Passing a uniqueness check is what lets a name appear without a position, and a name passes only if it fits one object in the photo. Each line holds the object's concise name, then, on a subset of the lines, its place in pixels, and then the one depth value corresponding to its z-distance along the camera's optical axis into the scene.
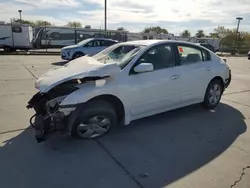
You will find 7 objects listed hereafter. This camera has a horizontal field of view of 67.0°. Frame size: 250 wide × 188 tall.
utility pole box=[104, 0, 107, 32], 19.77
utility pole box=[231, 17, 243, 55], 28.28
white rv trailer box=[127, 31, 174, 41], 26.39
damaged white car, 2.80
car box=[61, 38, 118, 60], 11.28
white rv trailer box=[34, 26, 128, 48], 22.20
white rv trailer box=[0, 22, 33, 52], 17.61
